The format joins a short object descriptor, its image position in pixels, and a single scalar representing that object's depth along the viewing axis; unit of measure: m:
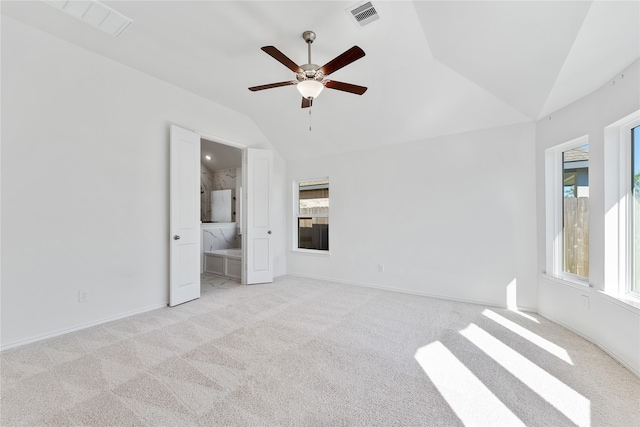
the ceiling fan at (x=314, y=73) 2.25
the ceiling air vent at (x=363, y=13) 2.33
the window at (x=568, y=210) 2.95
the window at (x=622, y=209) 2.36
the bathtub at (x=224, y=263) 5.30
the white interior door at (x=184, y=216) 3.71
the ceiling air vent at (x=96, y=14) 2.34
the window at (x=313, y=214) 5.40
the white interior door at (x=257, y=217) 4.89
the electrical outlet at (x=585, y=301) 2.67
